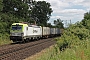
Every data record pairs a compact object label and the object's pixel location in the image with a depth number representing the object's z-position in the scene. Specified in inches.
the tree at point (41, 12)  4126.5
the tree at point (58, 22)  5333.7
